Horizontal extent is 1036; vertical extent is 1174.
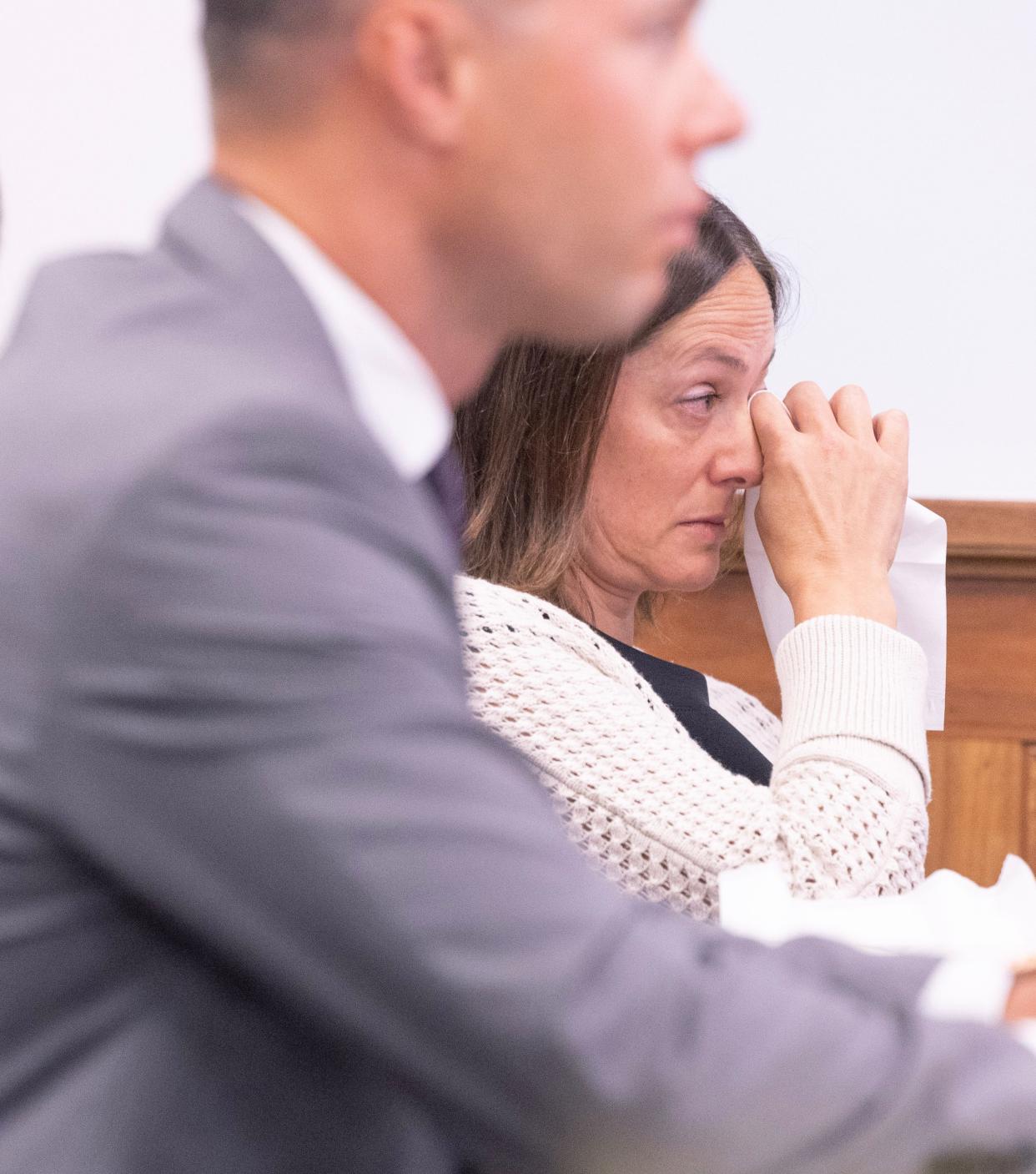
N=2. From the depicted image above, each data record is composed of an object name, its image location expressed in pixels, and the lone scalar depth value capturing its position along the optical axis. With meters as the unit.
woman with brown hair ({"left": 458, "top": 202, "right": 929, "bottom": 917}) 4.22
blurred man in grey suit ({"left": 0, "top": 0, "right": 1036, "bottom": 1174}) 2.42
